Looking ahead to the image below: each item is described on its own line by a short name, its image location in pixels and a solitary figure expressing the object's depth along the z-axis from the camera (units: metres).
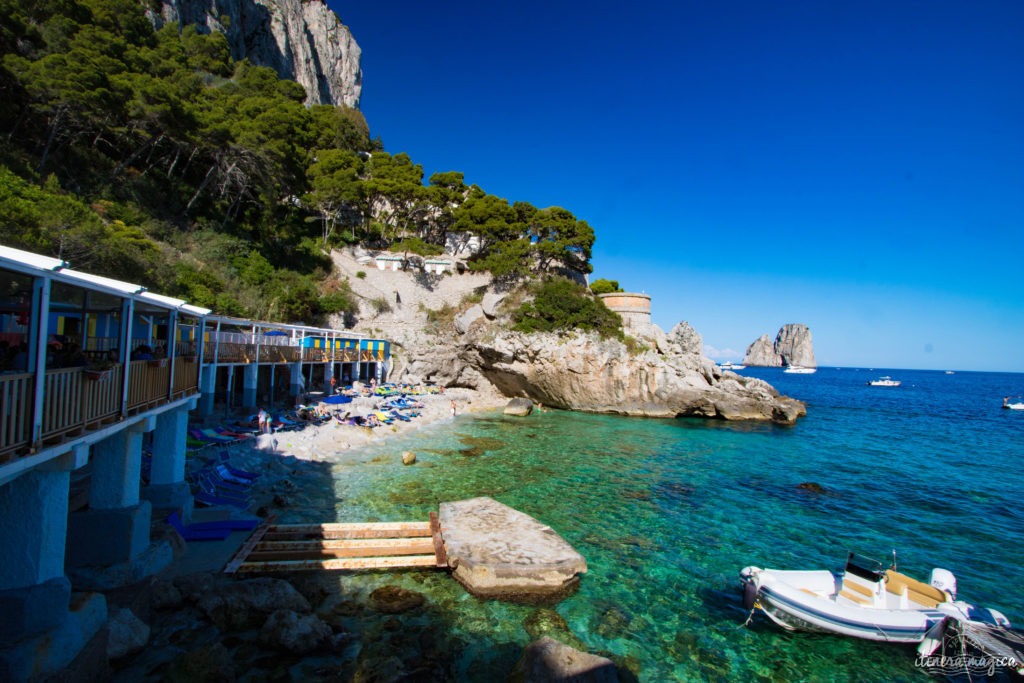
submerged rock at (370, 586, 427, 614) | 7.24
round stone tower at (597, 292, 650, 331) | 34.44
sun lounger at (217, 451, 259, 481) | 12.09
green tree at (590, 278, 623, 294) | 43.66
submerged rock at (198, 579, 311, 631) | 6.47
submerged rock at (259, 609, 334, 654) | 6.03
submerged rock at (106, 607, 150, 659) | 5.52
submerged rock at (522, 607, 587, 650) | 6.84
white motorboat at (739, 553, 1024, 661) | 6.97
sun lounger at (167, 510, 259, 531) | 8.77
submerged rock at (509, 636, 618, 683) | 5.54
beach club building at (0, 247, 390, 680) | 4.25
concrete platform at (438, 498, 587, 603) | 7.86
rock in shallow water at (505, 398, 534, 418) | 28.64
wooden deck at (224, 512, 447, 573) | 8.00
